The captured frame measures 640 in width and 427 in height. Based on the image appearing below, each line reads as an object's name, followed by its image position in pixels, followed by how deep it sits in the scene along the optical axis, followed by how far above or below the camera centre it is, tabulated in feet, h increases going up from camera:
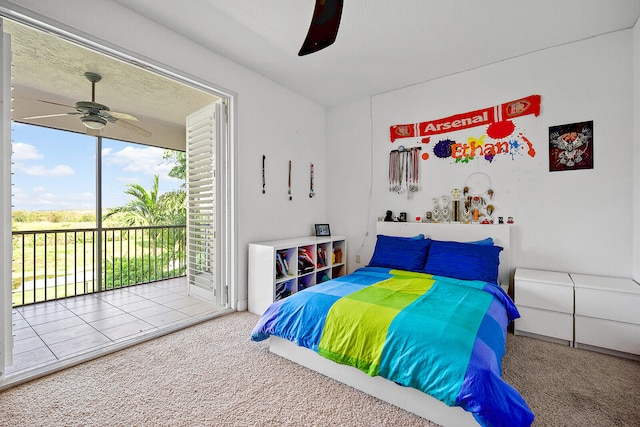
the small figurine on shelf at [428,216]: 11.23 -0.02
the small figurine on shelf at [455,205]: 10.63 +0.38
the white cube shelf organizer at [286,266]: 9.78 -1.89
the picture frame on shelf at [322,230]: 13.43 -0.63
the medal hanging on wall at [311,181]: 13.46 +1.71
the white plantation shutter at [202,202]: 10.47 +0.63
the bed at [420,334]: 4.40 -2.32
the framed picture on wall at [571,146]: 8.55 +2.10
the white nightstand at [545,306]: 7.64 -2.56
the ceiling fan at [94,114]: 10.53 +4.10
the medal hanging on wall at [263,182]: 11.09 +1.40
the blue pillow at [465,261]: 8.57 -1.46
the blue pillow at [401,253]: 9.83 -1.34
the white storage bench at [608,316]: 6.93 -2.58
